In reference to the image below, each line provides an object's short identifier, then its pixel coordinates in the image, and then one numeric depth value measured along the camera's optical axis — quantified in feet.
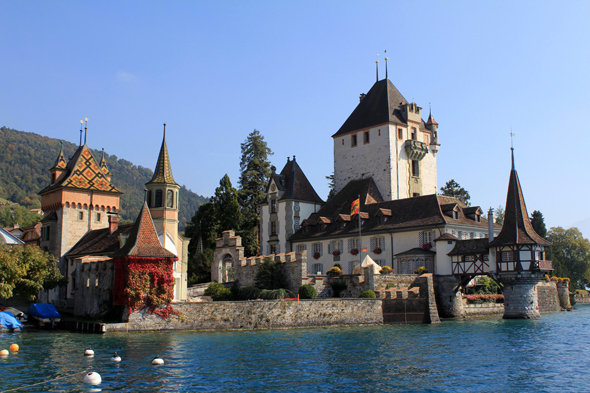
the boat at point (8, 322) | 123.34
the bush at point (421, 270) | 162.50
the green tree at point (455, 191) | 272.10
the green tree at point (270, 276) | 155.12
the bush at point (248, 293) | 148.70
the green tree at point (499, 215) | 312.17
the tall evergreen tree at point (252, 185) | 240.73
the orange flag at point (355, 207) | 185.06
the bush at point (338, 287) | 153.69
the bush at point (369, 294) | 145.18
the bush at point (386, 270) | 160.72
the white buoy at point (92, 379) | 65.00
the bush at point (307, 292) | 147.97
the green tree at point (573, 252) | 320.91
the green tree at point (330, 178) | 284.67
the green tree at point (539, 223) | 295.69
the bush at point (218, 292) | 153.99
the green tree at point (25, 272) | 127.65
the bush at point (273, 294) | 144.56
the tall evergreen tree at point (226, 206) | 233.35
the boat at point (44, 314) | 133.28
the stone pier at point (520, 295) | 152.56
